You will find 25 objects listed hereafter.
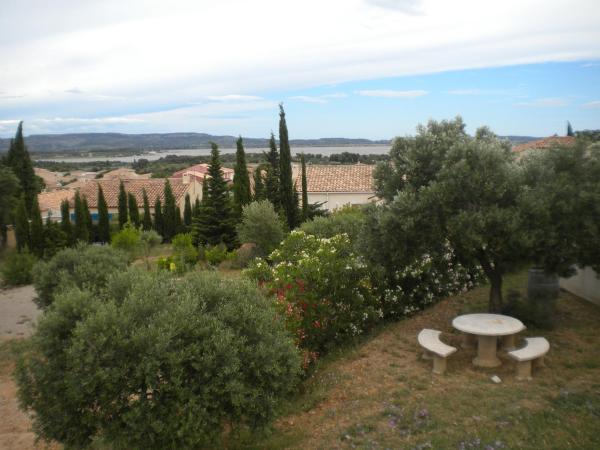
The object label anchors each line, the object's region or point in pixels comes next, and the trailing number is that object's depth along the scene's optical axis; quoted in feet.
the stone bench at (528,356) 26.81
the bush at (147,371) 18.95
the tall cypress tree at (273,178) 99.04
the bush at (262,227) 82.64
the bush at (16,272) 84.69
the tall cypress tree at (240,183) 101.76
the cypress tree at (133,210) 135.13
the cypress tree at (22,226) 109.29
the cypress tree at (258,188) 100.03
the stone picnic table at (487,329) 28.09
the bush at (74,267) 42.63
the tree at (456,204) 29.81
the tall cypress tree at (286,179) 96.89
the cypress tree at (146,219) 135.23
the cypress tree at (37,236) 108.78
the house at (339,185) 123.44
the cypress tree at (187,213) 141.38
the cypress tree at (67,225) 114.32
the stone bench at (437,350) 28.57
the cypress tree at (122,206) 135.64
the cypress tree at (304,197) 101.99
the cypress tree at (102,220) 125.70
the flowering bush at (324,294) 36.60
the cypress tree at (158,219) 135.44
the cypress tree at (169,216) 134.92
